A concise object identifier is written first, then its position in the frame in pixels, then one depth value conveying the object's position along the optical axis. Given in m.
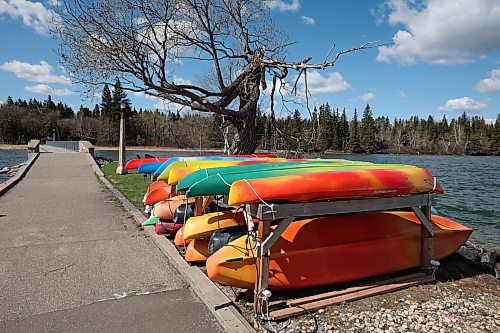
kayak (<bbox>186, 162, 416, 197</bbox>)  4.69
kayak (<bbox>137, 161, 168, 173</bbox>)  8.07
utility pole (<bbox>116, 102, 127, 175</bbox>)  16.91
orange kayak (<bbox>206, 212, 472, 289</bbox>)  4.25
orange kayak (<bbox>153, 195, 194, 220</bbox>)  6.75
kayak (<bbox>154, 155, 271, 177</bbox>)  7.23
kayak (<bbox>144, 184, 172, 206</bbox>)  7.70
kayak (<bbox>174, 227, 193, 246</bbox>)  5.96
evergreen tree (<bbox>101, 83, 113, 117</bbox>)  74.47
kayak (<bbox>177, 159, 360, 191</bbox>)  5.13
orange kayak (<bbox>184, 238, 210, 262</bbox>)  5.27
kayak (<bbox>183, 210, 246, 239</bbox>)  5.29
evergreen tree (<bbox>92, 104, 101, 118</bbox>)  94.86
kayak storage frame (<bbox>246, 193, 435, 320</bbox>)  3.91
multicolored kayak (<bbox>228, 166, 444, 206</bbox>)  4.01
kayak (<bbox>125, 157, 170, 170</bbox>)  8.60
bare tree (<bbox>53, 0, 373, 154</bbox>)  7.67
